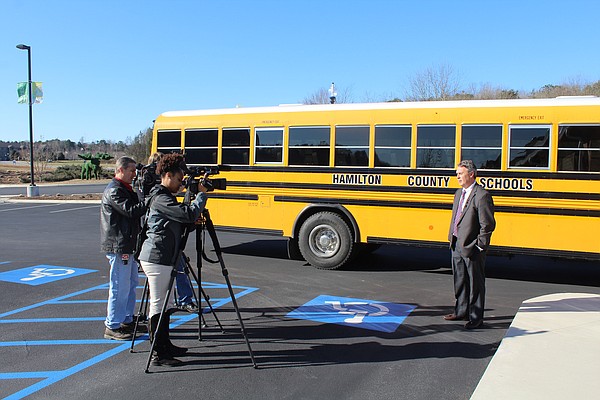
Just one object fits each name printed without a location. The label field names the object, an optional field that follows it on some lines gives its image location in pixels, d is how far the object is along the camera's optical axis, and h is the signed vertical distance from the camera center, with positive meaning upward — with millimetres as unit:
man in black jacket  5004 -678
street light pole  24388 +2800
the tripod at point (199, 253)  4336 -764
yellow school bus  7238 +61
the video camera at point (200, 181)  4570 -116
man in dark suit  5445 -684
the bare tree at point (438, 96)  28597 +4233
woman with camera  4348 -590
